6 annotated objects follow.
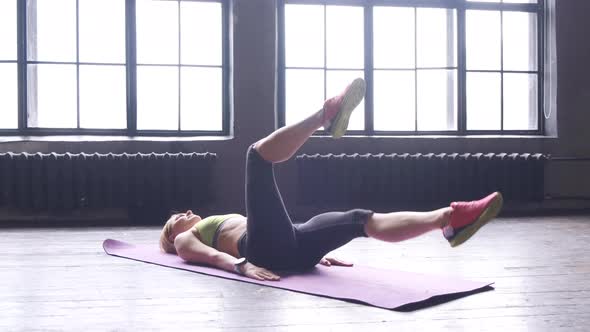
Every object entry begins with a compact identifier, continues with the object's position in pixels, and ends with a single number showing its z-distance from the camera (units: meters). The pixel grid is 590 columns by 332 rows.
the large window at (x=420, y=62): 5.75
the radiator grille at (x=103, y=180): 5.00
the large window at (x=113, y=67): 5.37
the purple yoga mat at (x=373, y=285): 2.34
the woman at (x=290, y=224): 2.47
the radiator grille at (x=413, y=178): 5.42
